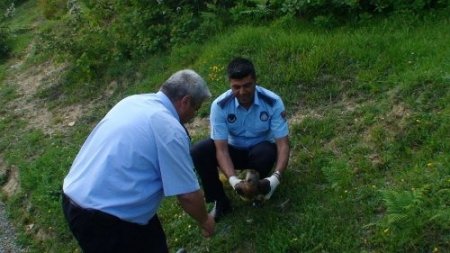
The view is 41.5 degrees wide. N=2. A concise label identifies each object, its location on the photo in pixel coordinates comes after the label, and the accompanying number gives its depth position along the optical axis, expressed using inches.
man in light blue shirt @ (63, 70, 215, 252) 123.3
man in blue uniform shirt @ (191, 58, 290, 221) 173.3
